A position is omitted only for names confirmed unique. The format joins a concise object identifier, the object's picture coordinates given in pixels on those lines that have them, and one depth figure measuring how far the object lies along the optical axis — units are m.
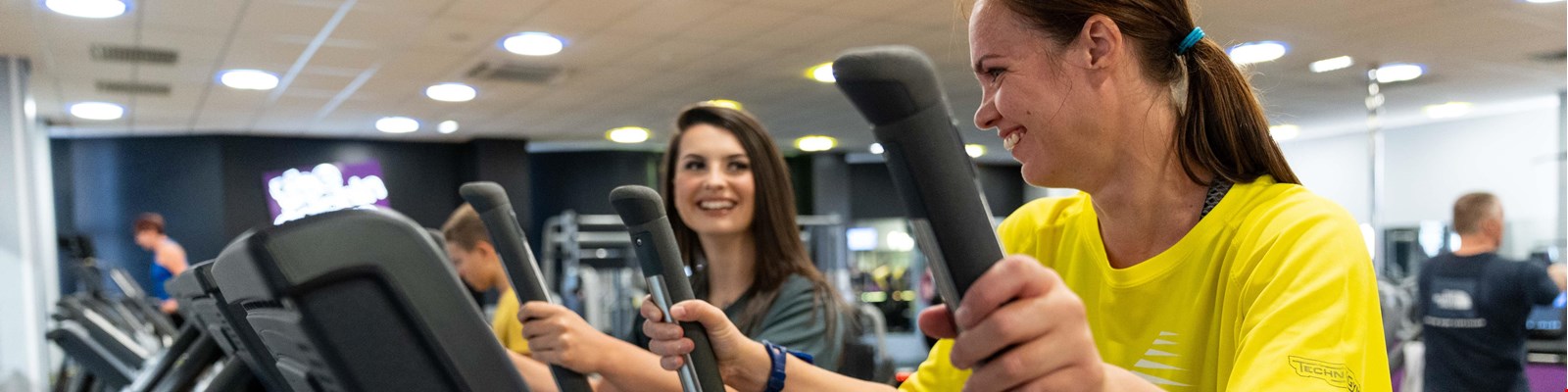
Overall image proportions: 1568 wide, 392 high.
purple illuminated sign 10.47
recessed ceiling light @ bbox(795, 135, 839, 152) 11.59
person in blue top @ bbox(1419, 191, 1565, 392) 4.22
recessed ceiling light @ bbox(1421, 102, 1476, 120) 8.45
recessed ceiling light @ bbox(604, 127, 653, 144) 10.48
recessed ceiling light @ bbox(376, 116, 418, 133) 9.63
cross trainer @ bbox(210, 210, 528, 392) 0.35
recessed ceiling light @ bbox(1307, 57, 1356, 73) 6.35
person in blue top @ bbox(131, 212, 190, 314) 7.08
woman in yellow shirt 0.77
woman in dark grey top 1.83
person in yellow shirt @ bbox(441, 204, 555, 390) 3.53
